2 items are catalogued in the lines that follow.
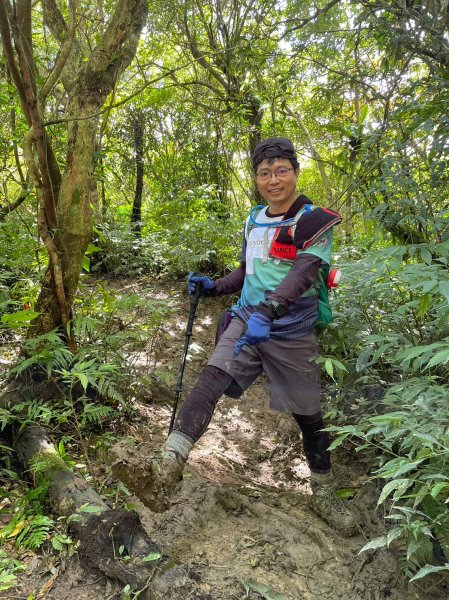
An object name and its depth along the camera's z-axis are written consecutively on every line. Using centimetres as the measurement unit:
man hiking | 256
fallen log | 198
